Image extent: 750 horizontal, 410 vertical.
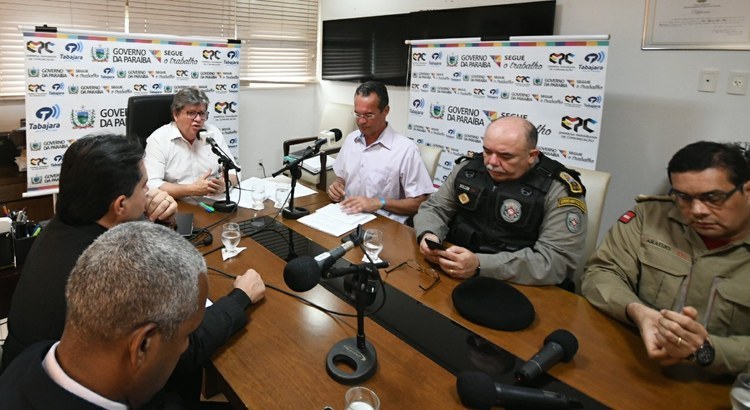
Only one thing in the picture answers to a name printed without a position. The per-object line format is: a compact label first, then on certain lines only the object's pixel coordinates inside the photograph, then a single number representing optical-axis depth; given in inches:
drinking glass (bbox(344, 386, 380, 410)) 37.2
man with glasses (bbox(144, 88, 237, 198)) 101.4
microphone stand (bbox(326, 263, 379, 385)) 42.2
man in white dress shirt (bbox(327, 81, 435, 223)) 99.6
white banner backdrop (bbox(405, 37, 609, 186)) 108.9
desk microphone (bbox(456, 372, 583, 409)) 37.3
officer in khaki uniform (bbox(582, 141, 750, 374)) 43.3
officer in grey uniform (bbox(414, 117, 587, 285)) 61.8
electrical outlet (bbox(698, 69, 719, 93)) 98.7
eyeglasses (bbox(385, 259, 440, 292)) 59.7
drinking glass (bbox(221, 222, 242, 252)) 66.6
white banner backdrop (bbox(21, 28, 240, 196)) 120.1
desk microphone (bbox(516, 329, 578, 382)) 42.1
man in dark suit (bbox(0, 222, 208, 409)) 29.8
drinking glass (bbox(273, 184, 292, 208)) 91.0
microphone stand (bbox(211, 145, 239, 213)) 86.6
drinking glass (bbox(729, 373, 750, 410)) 36.3
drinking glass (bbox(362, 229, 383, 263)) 64.6
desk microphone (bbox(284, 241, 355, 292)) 39.5
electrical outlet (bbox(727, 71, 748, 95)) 94.7
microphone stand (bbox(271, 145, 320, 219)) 82.7
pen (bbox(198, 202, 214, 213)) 86.7
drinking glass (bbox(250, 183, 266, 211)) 89.3
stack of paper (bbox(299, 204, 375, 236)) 77.4
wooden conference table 40.4
